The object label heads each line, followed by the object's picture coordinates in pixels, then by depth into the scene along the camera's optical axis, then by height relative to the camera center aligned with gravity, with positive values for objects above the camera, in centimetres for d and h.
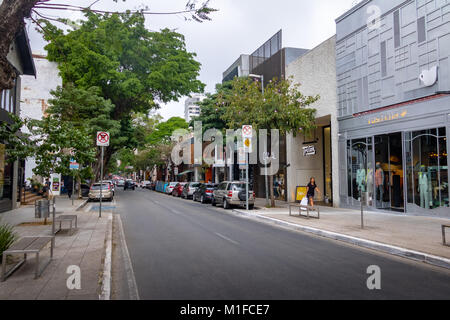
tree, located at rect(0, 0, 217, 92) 563 +281
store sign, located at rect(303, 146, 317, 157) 2171 +175
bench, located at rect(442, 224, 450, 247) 830 -162
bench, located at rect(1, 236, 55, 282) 536 -120
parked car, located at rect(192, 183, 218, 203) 2422 -112
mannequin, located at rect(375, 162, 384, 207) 1683 -23
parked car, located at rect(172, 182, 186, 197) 3186 -122
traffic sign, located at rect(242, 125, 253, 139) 1715 +238
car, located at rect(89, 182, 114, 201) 2538 -116
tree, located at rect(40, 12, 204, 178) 2645 +834
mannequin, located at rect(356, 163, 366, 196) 1783 -8
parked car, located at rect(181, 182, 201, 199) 2877 -105
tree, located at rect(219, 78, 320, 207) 1842 +389
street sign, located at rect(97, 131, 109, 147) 1349 +157
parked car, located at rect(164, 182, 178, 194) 3668 -111
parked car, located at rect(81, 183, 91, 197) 3188 -114
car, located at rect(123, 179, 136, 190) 5342 -112
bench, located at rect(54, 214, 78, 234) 993 -124
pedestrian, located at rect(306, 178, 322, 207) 1680 -63
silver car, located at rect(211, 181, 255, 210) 1972 -109
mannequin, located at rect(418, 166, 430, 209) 1434 -53
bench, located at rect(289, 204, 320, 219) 1398 -137
